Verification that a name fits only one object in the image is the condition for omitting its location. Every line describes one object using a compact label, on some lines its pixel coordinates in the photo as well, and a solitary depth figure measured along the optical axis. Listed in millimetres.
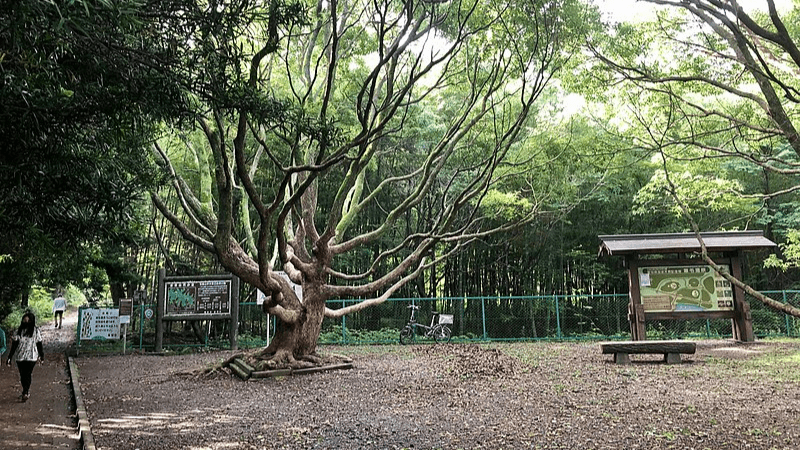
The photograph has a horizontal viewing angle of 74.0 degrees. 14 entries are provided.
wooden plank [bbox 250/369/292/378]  8148
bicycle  13578
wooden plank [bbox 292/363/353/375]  8528
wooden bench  8648
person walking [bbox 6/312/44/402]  6664
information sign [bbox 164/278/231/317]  12750
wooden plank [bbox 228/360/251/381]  8148
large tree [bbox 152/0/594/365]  4254
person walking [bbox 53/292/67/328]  18578
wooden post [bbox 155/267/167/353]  12617
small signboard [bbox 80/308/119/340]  12234
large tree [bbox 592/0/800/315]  6455
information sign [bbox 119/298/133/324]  12195
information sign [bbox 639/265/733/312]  11555
